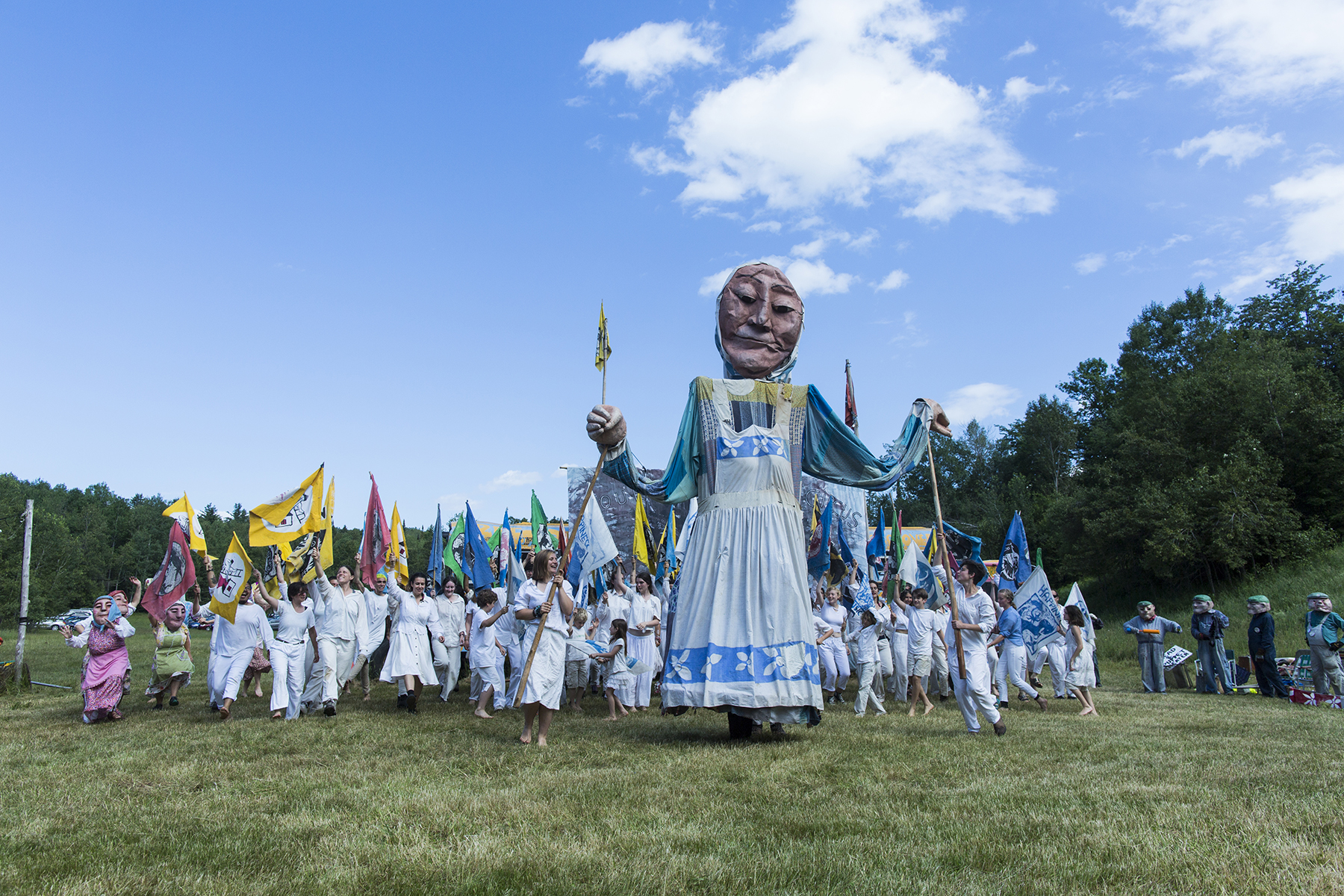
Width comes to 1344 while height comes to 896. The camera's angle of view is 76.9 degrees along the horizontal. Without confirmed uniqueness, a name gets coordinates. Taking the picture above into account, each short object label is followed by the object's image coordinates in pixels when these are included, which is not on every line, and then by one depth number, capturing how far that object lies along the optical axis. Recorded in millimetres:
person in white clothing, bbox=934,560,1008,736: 7957
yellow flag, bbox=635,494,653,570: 16250
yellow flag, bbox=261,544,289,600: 11523
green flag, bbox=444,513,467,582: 18797
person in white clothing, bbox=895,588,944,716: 11125
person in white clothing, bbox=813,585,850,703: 12531
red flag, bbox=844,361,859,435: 20234
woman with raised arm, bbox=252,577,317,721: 10398
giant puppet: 7125
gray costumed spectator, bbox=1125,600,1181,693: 15656
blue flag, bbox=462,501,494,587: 16156
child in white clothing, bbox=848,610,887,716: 10797
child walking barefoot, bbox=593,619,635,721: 11320
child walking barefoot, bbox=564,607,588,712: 11492
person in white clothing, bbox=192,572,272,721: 10773
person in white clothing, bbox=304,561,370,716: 11078
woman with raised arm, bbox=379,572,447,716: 11281
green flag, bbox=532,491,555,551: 19344
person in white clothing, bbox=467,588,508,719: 10805
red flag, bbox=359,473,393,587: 13617
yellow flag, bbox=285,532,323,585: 11320
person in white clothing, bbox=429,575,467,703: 13188
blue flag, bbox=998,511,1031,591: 16906
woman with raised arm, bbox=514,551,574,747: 7832
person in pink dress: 10430
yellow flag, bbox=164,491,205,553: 13052
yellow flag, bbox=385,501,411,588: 14797
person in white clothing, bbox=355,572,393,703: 12641
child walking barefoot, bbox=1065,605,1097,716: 11203
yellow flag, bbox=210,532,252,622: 10578
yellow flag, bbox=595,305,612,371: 8695
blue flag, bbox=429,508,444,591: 18473
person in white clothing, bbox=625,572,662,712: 11680
